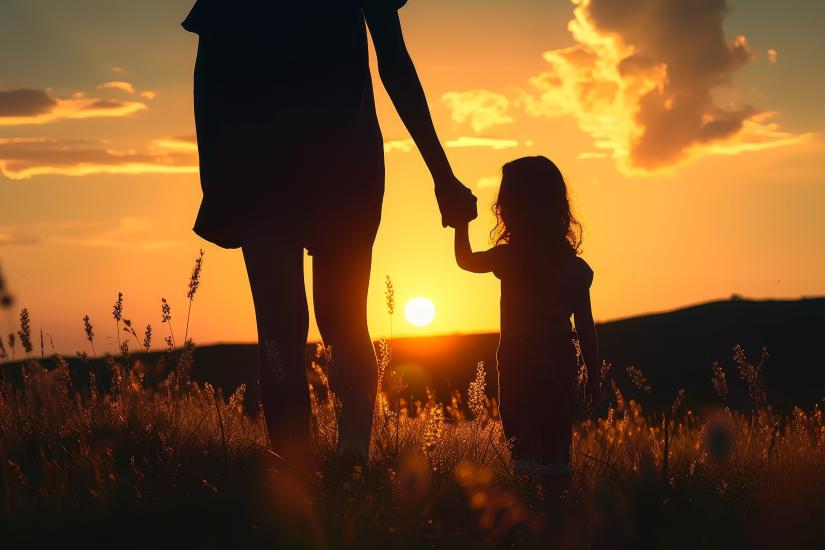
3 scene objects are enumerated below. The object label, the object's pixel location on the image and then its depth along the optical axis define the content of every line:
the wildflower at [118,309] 4.66
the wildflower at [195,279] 4.32
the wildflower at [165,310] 4.34
